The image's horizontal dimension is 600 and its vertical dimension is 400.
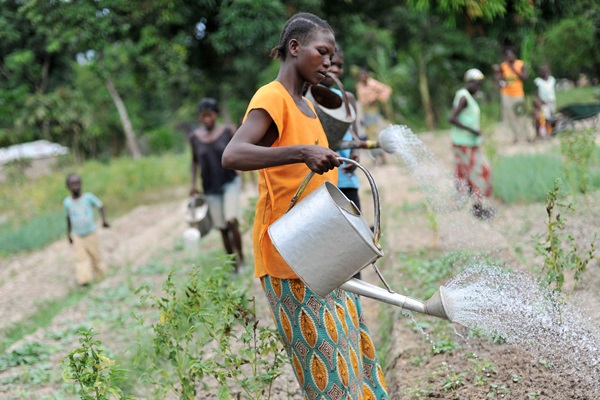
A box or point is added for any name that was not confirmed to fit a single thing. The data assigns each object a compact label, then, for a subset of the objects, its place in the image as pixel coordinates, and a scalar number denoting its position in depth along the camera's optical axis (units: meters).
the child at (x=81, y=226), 7.12
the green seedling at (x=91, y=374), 2.38
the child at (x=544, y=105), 11.59
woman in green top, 6.49
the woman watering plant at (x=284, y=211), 2.26
